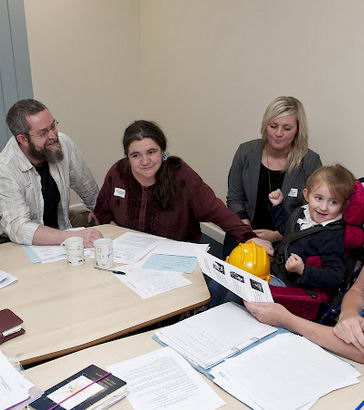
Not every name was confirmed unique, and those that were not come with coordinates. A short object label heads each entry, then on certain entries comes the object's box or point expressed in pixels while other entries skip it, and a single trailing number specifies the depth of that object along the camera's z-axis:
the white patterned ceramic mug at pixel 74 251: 1.75
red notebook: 1.29
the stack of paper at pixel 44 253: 1.84
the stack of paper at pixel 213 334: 1.21
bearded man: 2.03
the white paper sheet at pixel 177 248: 1.90
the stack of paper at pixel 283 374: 1.04
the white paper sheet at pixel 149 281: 1.57
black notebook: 1.02
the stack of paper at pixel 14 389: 1.01
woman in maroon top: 2.20
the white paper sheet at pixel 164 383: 1.04
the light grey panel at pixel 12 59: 3.49
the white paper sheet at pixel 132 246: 1.85
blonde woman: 2.51
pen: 1.70
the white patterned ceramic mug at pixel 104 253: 1.72
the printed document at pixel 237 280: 1.34
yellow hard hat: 1.57
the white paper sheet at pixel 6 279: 1.62
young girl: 1.66
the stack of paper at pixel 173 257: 1.76
